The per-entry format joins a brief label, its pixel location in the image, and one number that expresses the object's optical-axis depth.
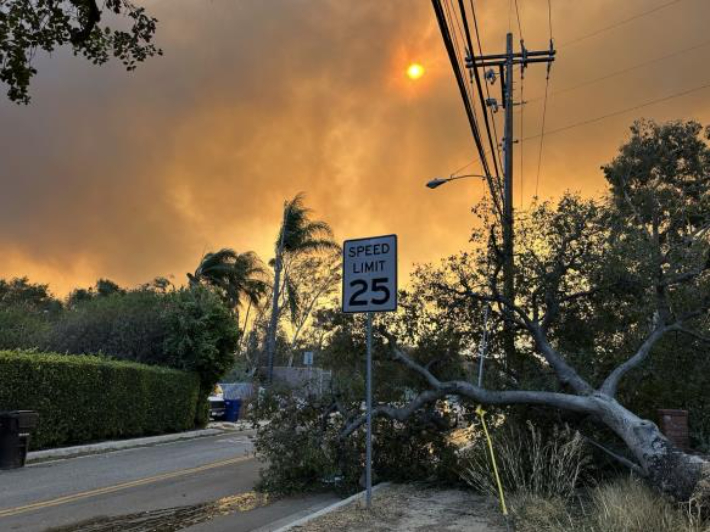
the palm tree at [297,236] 34.64
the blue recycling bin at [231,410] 23.98
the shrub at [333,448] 9.20
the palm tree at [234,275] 32.91
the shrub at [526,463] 6.92
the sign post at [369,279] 7.11
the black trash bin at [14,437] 11.53
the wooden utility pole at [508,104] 10.61
